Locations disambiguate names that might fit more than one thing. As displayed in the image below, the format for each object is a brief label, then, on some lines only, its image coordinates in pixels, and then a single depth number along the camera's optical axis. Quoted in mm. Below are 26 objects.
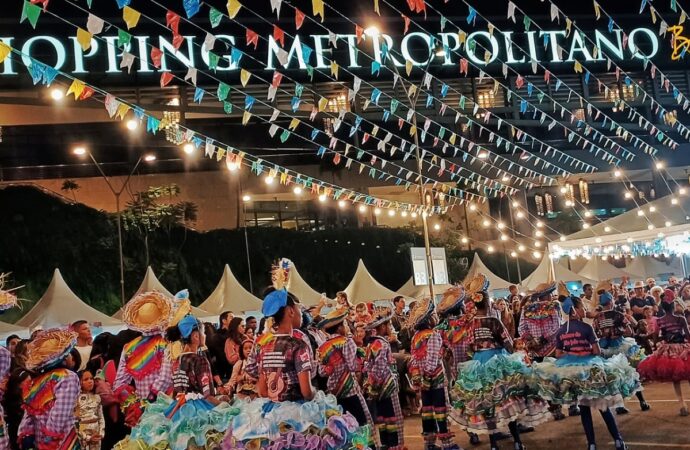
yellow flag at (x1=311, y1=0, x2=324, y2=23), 8817
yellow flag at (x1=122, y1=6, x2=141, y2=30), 8297
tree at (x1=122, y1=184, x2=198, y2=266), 28469
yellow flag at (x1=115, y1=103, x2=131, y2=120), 10522
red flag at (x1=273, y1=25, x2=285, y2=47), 10319
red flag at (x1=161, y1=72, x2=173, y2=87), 10488
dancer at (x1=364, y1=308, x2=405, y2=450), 8570
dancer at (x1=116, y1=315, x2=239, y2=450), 6230
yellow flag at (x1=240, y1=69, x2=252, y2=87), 11499
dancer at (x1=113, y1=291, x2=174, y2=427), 7590
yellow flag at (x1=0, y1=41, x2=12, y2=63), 7826
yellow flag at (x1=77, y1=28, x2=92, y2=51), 8303
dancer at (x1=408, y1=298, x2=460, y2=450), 8703
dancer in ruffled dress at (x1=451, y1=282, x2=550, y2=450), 8523
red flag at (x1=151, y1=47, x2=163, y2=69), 9969
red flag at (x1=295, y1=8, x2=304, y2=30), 10363
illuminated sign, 25906
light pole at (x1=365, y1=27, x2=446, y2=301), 14711
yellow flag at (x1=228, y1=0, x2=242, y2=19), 8841
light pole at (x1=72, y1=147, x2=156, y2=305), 28900
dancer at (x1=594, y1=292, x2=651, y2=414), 10445
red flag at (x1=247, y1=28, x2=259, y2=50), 10953
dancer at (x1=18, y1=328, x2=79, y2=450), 6621
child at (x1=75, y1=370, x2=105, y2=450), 7266
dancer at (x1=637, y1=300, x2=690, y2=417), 10164
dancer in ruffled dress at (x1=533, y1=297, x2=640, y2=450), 8172
